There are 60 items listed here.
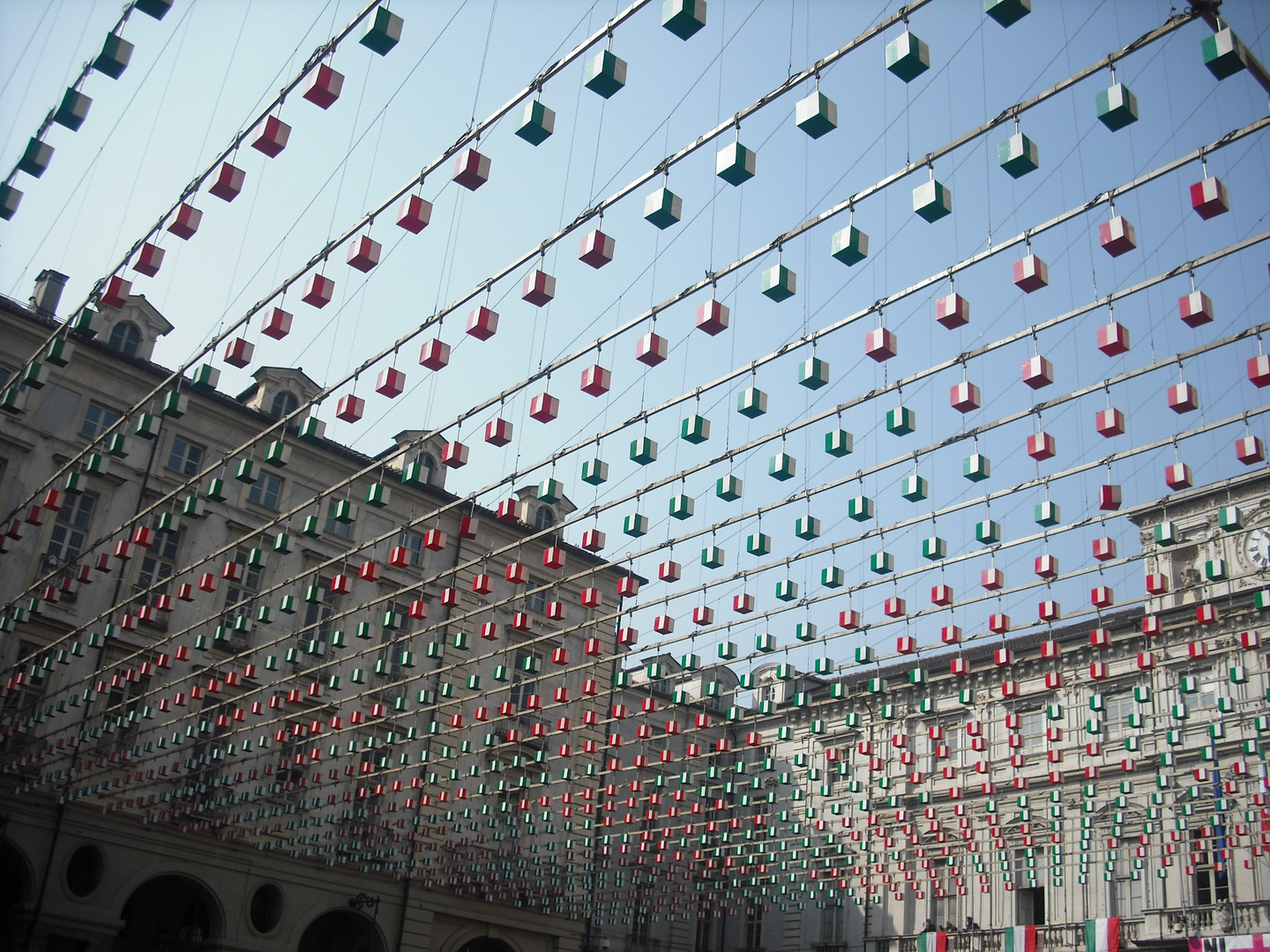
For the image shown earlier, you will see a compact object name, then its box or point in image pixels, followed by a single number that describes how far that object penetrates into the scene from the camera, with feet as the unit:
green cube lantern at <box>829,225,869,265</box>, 40.04
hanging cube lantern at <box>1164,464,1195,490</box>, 53.52
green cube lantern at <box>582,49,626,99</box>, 35.24
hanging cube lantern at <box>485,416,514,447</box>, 56.95
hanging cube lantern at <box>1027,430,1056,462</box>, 52.06
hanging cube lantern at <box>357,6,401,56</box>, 35.63
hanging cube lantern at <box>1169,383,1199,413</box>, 47.01
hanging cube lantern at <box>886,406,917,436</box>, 51.19
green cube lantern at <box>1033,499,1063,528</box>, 58.29
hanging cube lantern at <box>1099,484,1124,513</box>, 56.54
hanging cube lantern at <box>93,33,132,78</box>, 37.14
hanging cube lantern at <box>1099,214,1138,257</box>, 38.91
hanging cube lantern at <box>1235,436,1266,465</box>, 51.26
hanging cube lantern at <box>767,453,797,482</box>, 53.88
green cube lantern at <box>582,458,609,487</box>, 58.54
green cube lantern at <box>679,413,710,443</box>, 51.31
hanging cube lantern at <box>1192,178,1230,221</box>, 36.94
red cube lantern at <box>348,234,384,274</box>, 45.85
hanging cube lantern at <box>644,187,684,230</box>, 39.81
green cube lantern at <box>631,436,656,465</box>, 54.70
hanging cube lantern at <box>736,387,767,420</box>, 50.47
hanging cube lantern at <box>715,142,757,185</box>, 37.24
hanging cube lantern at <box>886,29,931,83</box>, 33.12
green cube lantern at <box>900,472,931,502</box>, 56.85
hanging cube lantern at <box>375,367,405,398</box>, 53.52
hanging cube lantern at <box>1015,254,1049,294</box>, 41.39
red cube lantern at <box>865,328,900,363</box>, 47.19
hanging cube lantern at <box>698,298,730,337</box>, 44.73
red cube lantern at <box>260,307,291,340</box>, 51.01
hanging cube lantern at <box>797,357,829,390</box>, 47.39
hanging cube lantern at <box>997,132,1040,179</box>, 35.14
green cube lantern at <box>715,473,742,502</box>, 58.03
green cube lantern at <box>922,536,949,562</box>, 63.41
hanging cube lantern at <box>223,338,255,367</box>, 52.44
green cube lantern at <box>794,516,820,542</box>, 62.34
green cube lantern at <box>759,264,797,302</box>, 41.73
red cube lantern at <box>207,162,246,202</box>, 43.09
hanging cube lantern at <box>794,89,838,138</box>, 35.09
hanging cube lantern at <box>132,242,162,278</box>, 47.55
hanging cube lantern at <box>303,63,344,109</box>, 38.81
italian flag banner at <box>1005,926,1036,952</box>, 112.06
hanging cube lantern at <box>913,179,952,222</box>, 38.17
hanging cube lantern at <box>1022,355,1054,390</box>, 46.01
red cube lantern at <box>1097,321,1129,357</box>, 43.73
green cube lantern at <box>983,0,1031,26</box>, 30.63
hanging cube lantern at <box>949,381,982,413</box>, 48.52
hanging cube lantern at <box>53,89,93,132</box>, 39.19
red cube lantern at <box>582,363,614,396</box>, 50.31
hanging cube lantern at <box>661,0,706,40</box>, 32.53
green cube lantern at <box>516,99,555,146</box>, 37.27
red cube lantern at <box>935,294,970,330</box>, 44.29
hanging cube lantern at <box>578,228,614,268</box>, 42.45
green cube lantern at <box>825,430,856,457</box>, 51.88
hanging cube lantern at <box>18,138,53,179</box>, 41.65
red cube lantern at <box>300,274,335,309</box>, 48.01
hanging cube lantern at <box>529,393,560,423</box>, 52.19
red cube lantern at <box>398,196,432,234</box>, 42.60
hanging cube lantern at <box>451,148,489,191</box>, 40.45
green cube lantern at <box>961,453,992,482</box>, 54.65
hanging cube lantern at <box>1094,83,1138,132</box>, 33.96
